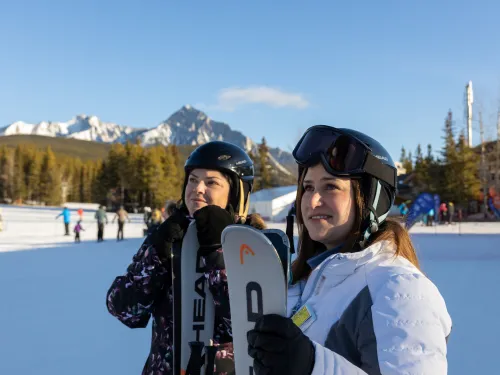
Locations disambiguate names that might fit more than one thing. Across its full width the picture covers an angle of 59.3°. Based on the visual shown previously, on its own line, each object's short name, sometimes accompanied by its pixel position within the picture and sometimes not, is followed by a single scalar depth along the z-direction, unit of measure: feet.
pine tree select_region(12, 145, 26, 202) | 264.11
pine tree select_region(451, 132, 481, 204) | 141.69
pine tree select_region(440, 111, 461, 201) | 143.23
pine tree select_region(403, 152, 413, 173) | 224.37
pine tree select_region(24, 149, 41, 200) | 271.96
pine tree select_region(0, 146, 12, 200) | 264.31
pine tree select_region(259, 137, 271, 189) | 208.33
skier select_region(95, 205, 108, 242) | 61.77
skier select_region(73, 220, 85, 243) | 60.76
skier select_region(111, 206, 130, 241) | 64.18
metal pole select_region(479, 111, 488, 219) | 127.75
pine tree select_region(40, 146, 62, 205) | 270.67
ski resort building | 144.87
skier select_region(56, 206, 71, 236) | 70.59
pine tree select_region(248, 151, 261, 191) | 208.76
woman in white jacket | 3.49
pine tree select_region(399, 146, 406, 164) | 299.93
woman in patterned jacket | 6.64
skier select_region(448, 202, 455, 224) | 103.56
